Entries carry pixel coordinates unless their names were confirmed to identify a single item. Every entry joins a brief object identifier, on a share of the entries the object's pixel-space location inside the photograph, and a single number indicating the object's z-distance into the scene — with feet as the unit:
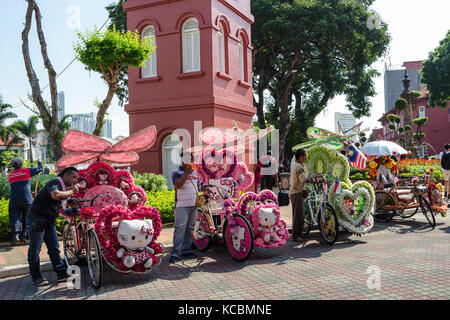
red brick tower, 47.39
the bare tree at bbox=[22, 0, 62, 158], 38.55
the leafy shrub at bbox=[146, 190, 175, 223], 34.06
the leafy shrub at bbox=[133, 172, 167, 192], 41.75
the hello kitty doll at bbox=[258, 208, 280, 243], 22.50
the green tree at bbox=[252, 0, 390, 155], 74.64
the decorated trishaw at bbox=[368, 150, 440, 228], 32.53
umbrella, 38.37
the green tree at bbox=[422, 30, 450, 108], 112.78
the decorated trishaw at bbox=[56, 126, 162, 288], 18.20
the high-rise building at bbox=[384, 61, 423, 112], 205.87
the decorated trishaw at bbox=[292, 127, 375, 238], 26.50
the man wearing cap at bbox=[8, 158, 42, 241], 27.14
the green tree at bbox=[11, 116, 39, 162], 161.58
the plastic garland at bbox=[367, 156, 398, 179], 35.17
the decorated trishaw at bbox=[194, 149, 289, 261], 22.41
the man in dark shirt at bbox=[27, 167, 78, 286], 18.54
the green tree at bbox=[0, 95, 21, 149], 142.07
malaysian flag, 31.30
